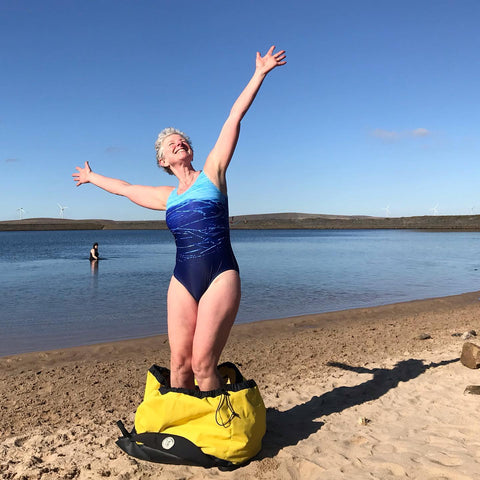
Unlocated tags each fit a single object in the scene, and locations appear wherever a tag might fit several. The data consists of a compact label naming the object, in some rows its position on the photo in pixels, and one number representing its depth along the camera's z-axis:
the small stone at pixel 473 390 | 5.21
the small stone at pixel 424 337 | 8.72
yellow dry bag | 3.60
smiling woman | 3.46
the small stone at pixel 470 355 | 6.16
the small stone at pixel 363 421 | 4.54
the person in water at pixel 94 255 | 30.14
